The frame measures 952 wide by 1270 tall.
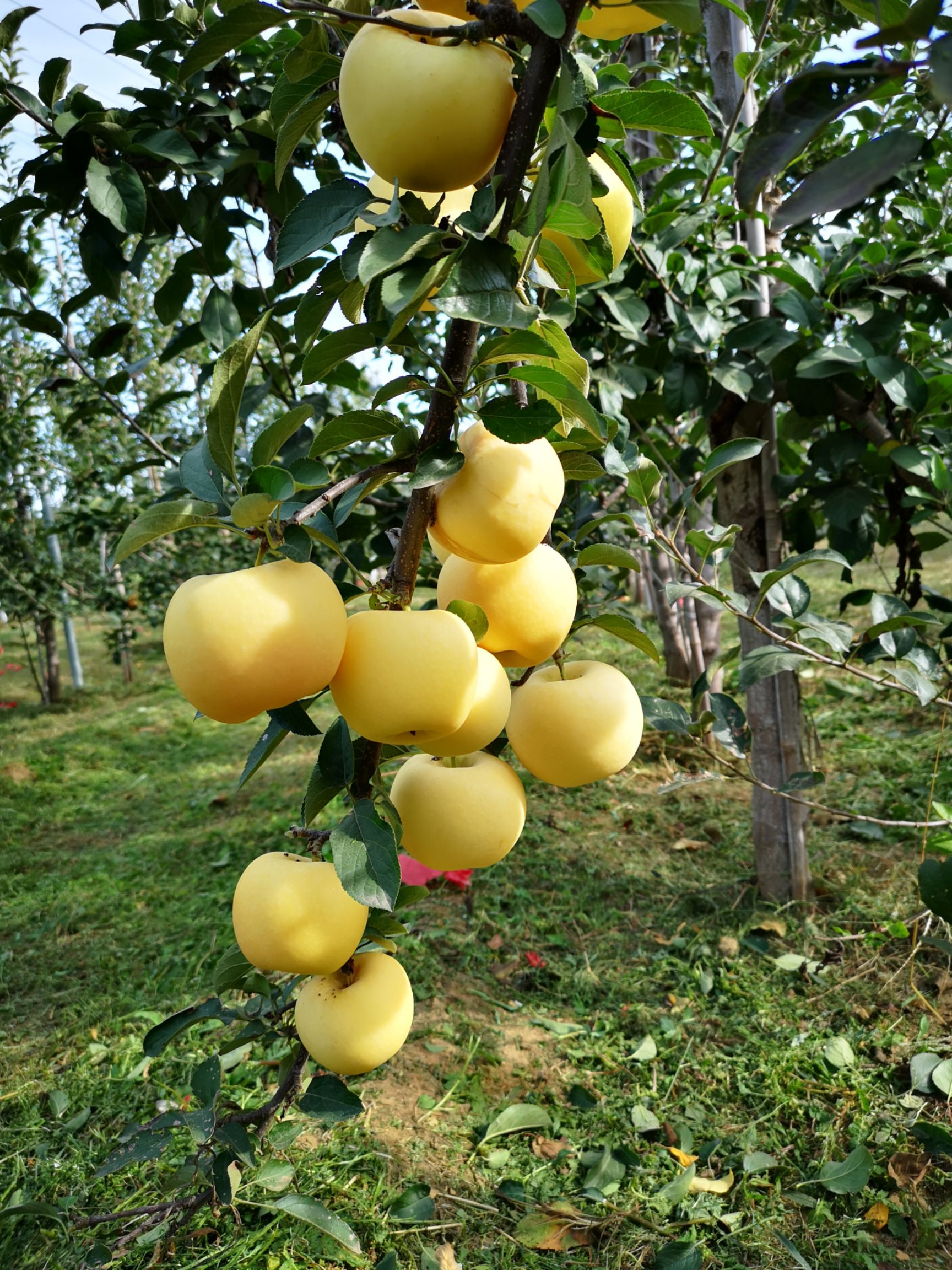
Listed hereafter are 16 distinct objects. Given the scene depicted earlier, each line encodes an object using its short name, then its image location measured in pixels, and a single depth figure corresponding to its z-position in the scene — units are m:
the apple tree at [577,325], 0.48
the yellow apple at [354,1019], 0.77
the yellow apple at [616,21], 0.54
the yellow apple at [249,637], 0.47
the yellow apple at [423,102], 0.45
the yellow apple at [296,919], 0.66
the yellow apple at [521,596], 0.65
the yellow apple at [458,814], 0.66
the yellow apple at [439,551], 0.65
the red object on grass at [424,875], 2.02
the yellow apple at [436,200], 0.61
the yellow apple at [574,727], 0.70
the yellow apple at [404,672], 0.52
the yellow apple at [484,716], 0.62
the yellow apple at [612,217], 0.61
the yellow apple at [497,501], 0.55
